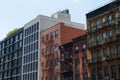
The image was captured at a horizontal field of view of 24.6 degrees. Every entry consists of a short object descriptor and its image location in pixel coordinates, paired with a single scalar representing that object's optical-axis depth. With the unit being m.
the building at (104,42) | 57.59
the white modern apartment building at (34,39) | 88.19
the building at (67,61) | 71.54
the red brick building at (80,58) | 65.88
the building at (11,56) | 101.31
